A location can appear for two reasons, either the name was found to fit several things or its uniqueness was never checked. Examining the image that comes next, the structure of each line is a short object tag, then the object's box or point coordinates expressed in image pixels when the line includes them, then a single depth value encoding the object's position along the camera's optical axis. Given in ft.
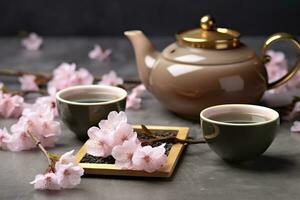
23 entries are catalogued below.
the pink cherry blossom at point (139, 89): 4.13
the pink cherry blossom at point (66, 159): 3.13
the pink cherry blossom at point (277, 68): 4.19
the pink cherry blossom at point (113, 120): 3.28
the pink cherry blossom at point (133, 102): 3.96
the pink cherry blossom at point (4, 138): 3.47
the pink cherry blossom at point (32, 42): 5.12
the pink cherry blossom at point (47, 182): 3.09
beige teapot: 3.65
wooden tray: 3.18
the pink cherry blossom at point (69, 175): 3.10
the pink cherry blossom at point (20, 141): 3.44
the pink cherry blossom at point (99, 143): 3.25
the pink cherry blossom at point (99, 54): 4.85
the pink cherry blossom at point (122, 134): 3.24
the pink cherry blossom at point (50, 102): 3.83
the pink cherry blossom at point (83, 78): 4.12
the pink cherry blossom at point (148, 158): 3.15
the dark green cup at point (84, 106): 3.45
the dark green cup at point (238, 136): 3.19
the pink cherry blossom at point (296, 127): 3.61
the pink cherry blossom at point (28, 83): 4.18
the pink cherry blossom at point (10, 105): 3.83
